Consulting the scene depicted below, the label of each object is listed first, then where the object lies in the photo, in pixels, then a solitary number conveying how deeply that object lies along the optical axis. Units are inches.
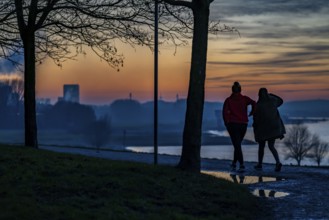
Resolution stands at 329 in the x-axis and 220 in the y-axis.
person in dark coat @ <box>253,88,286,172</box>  560.4
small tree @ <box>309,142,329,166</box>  3237.2
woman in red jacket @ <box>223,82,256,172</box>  549.3
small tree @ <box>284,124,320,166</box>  3151.8
